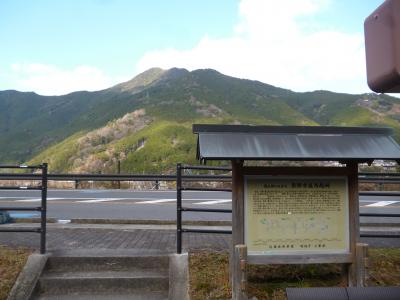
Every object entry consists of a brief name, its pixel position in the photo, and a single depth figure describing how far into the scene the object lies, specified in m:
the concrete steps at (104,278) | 5.62
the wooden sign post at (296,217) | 5.21
